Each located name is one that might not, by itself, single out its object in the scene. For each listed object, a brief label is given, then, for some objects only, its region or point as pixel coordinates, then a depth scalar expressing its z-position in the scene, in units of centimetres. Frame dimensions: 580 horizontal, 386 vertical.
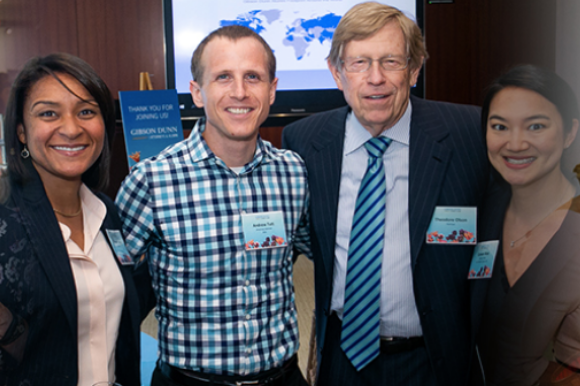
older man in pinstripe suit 152
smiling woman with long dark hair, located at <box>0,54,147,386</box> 115
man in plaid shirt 153
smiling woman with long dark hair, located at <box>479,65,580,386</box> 94
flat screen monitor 220
